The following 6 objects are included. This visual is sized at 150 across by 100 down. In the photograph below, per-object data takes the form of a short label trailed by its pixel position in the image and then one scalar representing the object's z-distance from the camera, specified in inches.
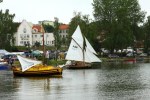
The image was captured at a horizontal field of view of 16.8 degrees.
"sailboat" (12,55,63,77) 2829.7
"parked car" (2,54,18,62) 4237.0
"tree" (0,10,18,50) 5556.1
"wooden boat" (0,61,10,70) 3713.3
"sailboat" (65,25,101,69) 3907.5
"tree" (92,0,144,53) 5753.0
